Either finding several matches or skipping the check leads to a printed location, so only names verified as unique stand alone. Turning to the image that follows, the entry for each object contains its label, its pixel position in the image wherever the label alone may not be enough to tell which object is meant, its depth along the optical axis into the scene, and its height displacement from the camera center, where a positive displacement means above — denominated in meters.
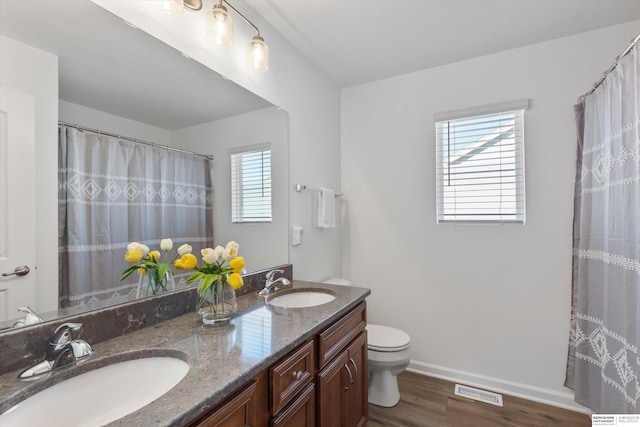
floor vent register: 2.04 -1.27
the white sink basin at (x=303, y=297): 1.68 -0.49
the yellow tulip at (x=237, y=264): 1.19 -0.21
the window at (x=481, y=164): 2.14 +0.34
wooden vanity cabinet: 0.85 -0.63
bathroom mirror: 0.94 +0.49
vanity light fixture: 1.18 +0.81
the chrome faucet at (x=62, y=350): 0.80 -0.39
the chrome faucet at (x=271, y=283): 1.64 -0.41
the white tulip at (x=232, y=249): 1.28 -0.16
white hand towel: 2.29 +0.01
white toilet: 1.91 -0.96
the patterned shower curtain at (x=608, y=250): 1.30 -0.20
